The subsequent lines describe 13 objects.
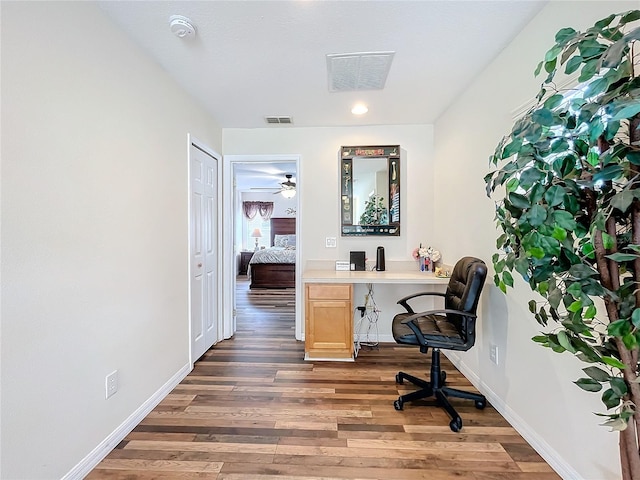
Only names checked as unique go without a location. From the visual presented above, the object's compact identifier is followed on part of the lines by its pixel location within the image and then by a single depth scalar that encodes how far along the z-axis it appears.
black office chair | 1.95
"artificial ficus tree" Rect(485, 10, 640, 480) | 0.78
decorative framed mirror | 3.33
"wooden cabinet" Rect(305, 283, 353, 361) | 2.83
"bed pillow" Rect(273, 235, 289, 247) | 8.44
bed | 6.36
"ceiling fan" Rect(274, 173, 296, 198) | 6.19
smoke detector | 1.67
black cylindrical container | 3.26
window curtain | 8.84
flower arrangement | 3.14
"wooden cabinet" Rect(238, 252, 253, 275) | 8.37
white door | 2.73
